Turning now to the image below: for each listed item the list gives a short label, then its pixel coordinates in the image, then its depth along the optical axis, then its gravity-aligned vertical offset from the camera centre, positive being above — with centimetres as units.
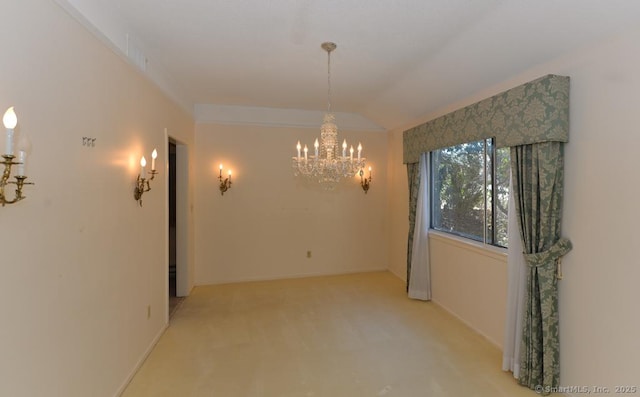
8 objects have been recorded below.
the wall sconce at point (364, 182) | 573 +21
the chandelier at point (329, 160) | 305 +33
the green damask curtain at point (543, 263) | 243 -54
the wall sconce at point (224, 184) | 512 +15
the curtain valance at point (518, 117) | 239 +69
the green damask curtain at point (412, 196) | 452 -3
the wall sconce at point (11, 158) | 121 +14
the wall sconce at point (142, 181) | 278 +11
